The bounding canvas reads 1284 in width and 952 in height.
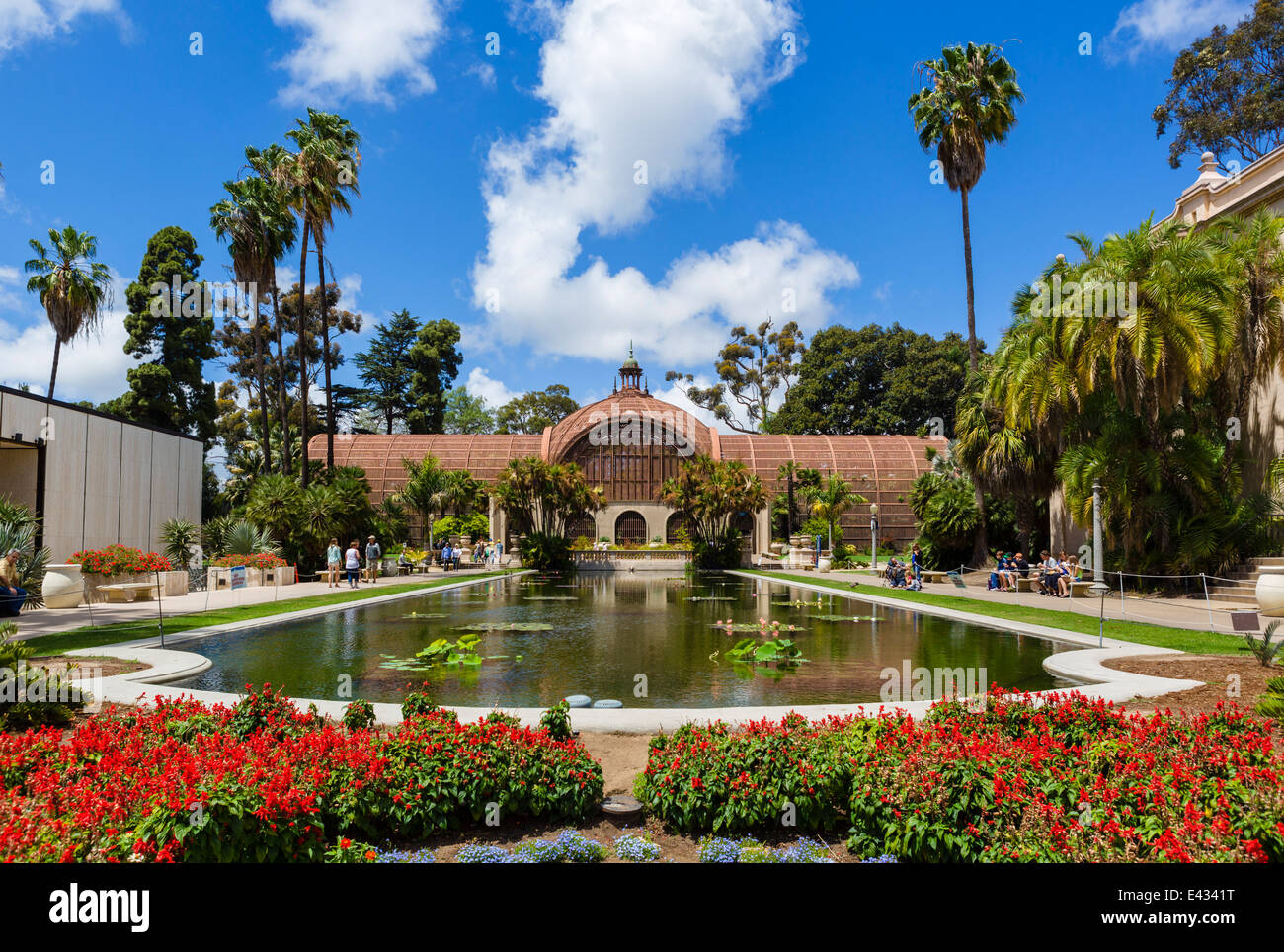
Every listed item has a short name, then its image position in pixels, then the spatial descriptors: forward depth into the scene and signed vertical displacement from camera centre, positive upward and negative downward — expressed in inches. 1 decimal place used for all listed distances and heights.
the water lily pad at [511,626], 604.4 -88.5
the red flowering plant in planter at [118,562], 760.3 -40.3
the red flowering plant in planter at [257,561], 995.3 -53.7
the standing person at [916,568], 997.6 -74.2
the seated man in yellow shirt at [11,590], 618.2 -56.4
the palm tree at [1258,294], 834.2 +249.1
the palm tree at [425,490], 1684.3 +70.0
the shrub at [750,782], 186.2 -67.8
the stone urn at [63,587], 695.7 -60.0
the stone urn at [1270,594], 595.2 -64.8
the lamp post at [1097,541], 727.0 -27.3
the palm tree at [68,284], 1411.2 +458.1
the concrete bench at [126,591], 765.3 -71.0
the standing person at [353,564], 1035.9 -59.8
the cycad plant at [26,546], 717.9 -21.3
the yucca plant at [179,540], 1068.5 -25.3
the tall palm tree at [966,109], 1181.7 +657.9
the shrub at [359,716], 252.7 -67.1
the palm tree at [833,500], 1796.3 +44.4
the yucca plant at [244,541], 1080.8 -27.7
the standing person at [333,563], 1035.3 -58.3
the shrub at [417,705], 249.2 -62.8
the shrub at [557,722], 235.9 -64.8
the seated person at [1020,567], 1032.8 -73.8
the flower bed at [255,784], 149.8 -63.2
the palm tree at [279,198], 1203.2 +533.3
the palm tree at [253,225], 1240.2 +502.5
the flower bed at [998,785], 157.4 -65.4
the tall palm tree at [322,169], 1183.6 +568.7
